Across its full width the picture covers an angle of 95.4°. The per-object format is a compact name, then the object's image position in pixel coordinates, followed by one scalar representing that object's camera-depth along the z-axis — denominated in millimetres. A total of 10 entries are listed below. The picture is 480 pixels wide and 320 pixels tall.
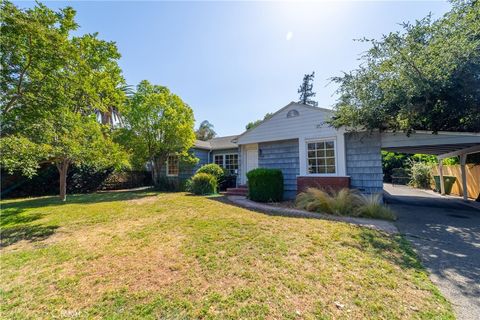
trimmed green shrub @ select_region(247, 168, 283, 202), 9031
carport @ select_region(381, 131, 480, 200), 6758
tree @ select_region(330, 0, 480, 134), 6059
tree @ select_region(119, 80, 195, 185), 13000
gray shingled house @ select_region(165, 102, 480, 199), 7957
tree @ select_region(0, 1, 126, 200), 5074
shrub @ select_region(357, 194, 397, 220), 6262
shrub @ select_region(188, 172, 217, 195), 11391
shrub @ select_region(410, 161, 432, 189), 16469
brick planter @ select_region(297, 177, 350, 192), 8531
